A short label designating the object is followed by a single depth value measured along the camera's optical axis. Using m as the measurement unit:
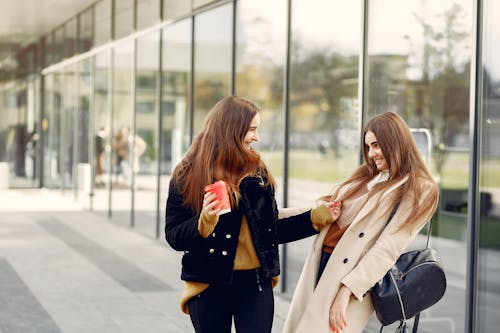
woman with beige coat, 3.71
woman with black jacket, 3.85
